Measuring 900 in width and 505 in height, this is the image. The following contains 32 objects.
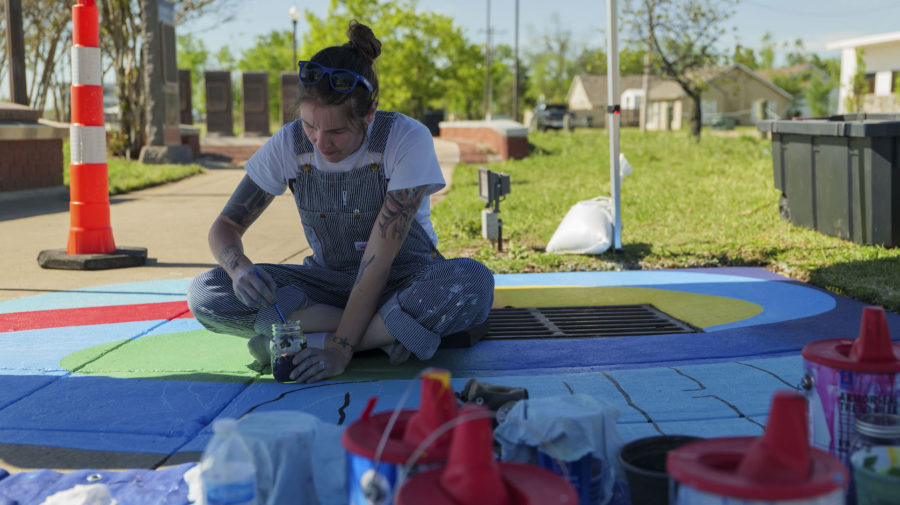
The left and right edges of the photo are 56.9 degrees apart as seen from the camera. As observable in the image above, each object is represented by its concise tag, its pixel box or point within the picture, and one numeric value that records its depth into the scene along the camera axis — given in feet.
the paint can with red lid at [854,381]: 5.57
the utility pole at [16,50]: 31.50
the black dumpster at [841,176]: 18.28
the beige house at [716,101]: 194.49
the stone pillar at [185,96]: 77.05
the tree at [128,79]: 49.80
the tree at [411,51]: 132.67
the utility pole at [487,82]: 141.95
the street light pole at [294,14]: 85.61
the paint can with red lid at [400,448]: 4.79
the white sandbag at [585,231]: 18.99
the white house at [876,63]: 95.09
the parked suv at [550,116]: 140.36
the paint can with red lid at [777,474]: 4.24
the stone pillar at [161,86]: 49.29
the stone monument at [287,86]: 73.46
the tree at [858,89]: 81.35
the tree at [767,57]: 305.12
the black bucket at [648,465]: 5.40
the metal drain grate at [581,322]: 12.10
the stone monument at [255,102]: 76.07
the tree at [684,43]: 69.87
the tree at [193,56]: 188.34
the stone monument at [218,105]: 75.55
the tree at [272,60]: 177.45
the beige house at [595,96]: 237.45
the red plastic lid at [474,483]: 4.34
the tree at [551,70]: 276.00
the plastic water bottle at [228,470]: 5.08
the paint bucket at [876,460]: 5.00
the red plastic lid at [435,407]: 4.83
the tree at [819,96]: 175.11
